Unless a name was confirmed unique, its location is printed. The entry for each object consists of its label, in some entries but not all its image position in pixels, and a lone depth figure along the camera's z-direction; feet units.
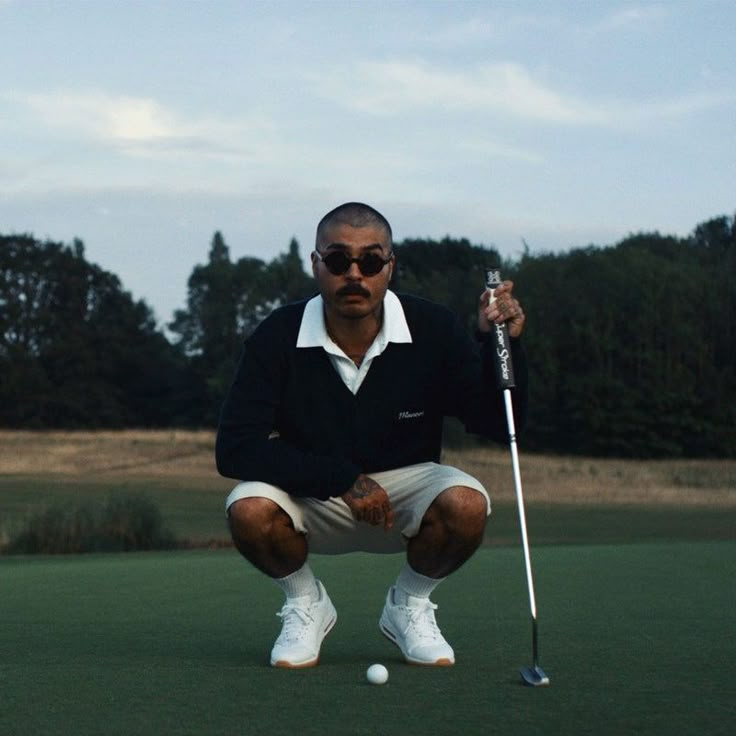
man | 18.03
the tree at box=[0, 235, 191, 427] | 231.50
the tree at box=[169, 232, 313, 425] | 294.87
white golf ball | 15.51
